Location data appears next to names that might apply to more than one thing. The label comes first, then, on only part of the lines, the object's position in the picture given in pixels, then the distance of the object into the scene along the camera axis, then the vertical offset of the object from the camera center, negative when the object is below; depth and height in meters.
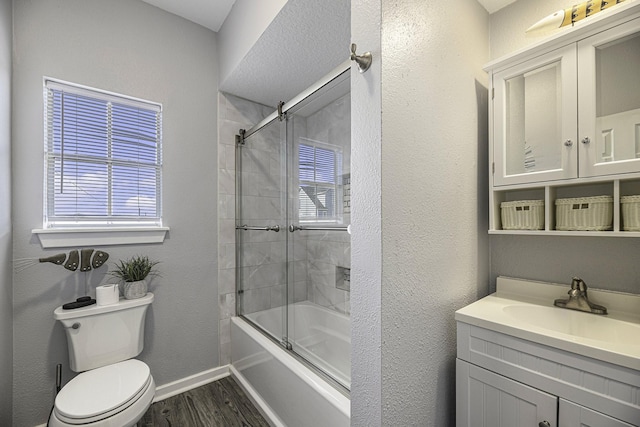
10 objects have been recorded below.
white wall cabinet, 1.03 +0.41
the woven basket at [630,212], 1.01 +0.01
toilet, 1.22 -0.83
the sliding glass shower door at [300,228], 1.84 -0.09
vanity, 0.82 -0.49
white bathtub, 1.34 -0.88
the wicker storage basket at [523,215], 1.25 +0.00
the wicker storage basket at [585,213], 1.08 +0.01
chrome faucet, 1.16 -0.36
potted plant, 1.76 -0.39
